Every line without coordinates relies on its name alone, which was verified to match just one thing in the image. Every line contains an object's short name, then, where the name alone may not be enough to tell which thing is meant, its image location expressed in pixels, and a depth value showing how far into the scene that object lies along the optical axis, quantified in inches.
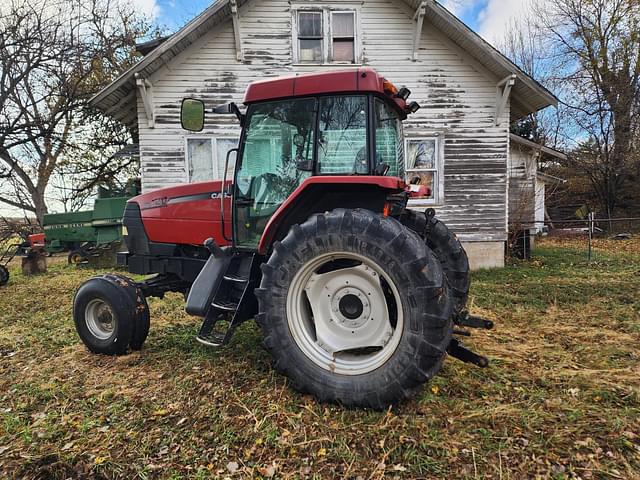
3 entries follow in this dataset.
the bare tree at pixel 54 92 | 482.3
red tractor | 94.4
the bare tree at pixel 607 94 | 702.5
